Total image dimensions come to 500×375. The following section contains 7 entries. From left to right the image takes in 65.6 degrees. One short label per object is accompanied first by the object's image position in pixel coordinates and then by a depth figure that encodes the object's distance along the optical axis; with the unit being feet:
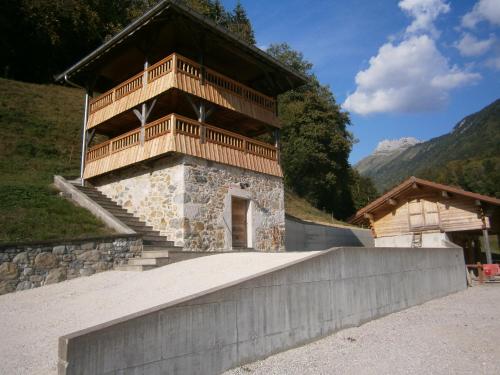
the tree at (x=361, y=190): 132.22
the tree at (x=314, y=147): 104.06
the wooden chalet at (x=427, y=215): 47.03
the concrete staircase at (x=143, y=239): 29.96
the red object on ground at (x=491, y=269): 45.27
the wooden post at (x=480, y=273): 46.08
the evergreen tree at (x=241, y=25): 120.06
